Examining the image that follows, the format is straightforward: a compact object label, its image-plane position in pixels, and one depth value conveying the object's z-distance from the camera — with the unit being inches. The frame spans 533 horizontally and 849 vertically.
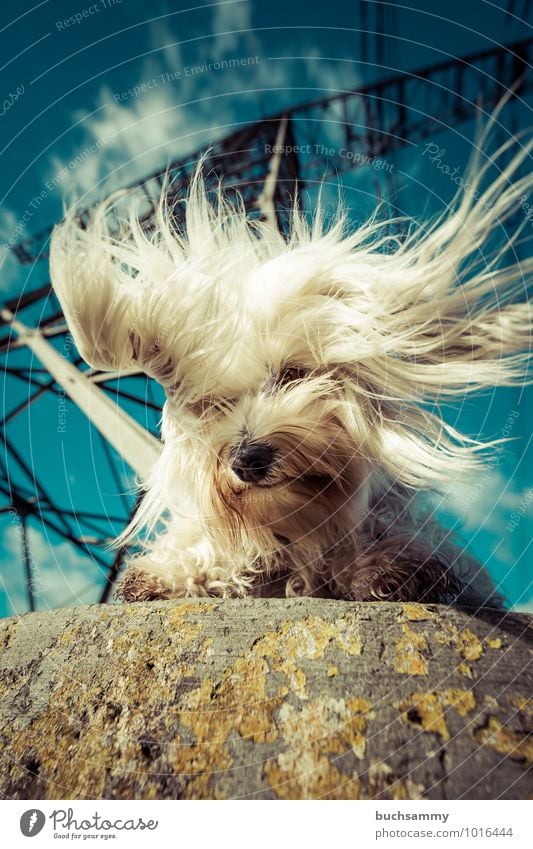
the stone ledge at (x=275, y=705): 6.3
